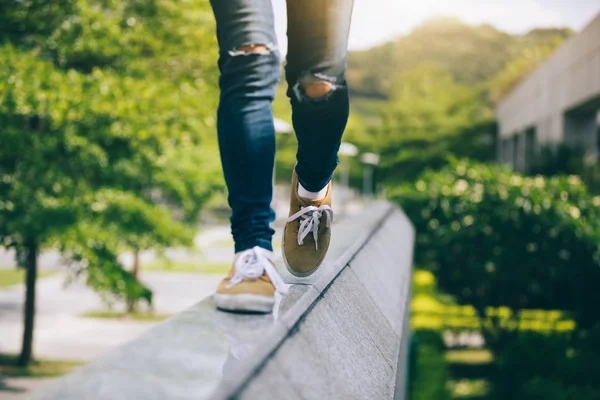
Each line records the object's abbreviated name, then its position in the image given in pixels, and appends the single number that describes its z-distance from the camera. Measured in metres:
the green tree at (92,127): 8.00
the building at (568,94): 18.44
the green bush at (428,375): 6.81
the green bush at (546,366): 7.07
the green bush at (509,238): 8.58
